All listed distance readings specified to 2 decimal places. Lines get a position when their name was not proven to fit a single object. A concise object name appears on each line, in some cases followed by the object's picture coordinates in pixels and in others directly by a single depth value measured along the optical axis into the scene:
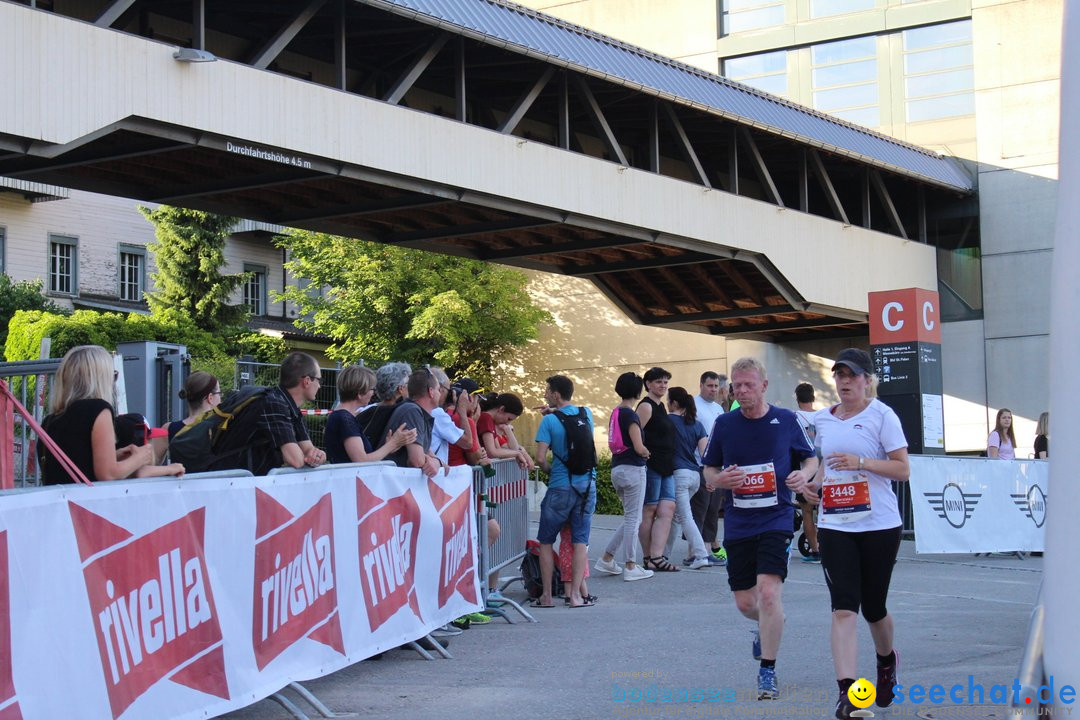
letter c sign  20.64
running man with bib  7.37
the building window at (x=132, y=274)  49.31
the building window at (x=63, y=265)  46.66
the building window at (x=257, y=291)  53.53
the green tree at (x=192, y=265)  43.91
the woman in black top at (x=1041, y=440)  17.80
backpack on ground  12.13
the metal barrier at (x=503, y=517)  10.73
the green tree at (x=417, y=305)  36.28
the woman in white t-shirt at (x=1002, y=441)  18.20
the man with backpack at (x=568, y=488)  11.77
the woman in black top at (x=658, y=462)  13.92
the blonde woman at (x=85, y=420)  6.61
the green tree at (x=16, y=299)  41.25
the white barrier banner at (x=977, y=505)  16.06
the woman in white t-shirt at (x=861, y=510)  6.94
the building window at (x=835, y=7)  34.63
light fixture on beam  16.41
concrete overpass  16.30
